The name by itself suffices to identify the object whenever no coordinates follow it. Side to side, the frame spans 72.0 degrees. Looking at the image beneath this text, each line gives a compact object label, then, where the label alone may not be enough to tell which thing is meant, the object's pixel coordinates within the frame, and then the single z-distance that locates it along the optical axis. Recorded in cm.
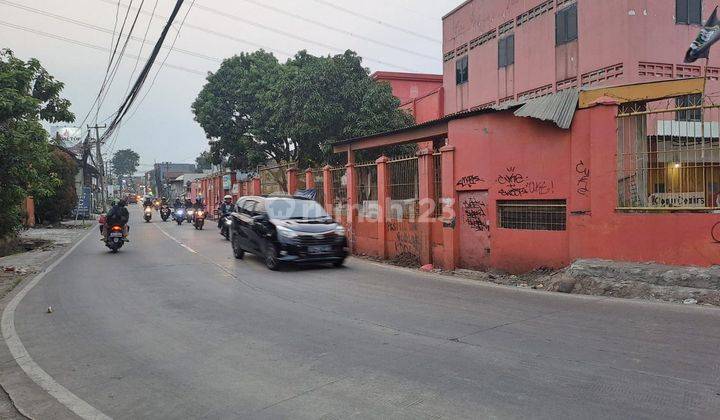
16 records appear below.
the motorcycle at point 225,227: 1937
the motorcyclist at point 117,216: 1573
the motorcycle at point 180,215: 2989
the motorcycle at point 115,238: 1563
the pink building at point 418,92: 2818
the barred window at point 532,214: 988
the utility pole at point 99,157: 4269
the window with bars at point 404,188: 1303
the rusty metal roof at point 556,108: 946
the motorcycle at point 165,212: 3425
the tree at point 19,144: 1344
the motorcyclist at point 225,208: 2112
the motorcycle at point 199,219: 2609
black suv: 1130
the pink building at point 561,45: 1656
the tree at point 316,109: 2195
